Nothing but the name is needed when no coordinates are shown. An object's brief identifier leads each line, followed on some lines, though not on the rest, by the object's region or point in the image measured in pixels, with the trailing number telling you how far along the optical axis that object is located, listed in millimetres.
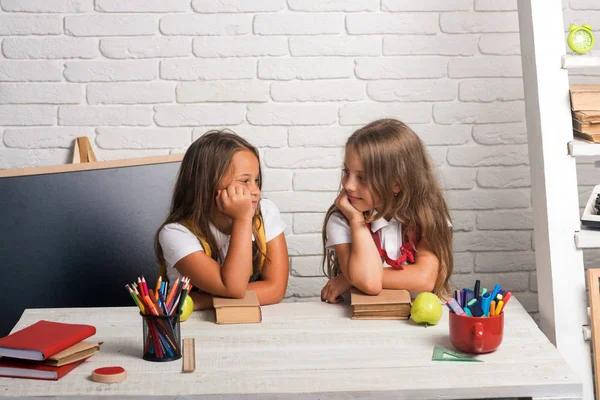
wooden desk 3233
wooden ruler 3336
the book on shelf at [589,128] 3757
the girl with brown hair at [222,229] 3783
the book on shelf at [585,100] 3759
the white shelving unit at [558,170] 3752
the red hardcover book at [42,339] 3299
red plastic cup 3381
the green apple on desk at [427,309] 3583
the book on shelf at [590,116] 3748
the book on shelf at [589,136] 3750
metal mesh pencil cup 3387
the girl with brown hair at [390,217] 3804
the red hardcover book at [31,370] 3300
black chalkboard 4304
